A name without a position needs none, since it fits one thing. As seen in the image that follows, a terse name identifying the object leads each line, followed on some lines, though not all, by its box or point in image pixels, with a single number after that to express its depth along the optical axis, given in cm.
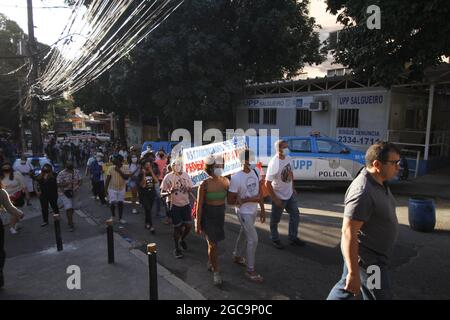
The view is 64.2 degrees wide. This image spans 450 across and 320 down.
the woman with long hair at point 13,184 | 812
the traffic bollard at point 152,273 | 409
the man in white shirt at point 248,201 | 486
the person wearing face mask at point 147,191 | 759
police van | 1099
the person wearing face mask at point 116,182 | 792
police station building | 1431
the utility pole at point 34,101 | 1382
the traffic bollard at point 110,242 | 560
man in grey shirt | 294
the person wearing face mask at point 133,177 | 934
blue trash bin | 676
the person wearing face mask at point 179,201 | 599
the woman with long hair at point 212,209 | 477
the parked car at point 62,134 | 4591
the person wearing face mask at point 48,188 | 809
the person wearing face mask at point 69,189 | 774
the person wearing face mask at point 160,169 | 865
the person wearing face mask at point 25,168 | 1080
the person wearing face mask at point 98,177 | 1039
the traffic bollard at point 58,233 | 609
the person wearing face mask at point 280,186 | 589
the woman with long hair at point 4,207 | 479
